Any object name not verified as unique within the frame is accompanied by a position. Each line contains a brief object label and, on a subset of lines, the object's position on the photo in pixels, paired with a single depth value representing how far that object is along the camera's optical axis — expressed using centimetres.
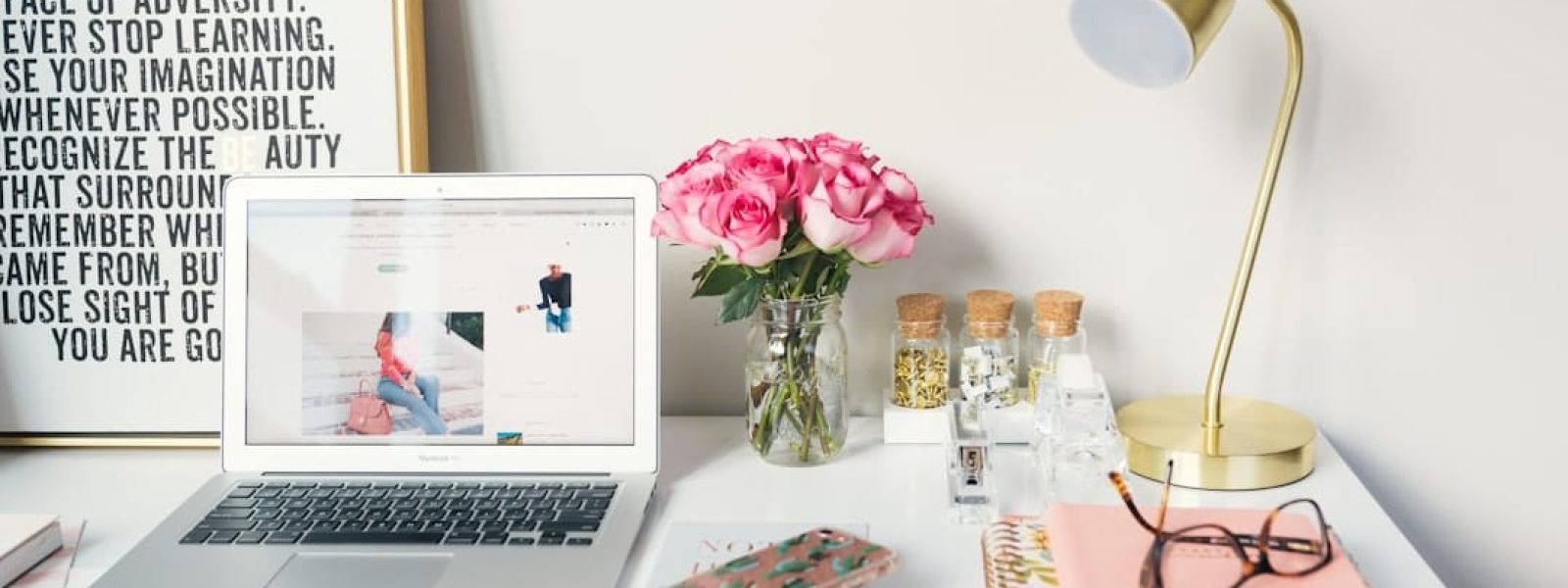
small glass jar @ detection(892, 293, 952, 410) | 107
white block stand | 106
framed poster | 108
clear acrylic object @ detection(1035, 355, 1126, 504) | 94
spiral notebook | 79
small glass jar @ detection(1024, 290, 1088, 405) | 105
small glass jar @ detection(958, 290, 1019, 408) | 107
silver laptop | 99
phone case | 75
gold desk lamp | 87
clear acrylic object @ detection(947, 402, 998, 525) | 90
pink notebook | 73
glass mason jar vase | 101
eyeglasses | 73
